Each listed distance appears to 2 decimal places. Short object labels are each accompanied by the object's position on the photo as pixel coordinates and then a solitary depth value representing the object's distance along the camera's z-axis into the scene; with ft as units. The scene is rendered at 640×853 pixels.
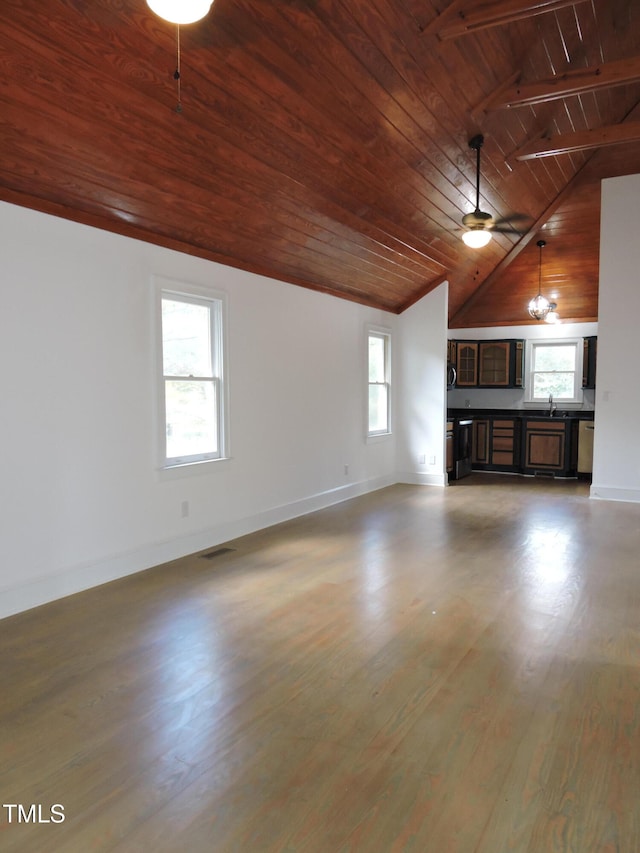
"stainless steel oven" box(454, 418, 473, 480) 26.78
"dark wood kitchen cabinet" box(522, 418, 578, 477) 27.50
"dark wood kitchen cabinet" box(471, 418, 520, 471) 28.84
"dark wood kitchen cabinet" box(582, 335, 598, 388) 27.61
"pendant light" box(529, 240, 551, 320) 26.17
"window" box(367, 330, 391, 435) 24.93
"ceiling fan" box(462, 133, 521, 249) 16.20
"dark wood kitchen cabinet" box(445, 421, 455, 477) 25.90
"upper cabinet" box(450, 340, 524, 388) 29.53
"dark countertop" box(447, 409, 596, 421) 28.17
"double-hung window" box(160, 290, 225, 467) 14.29
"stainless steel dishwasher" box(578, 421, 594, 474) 27.07
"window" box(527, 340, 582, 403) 28.86
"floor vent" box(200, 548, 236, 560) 14.53
